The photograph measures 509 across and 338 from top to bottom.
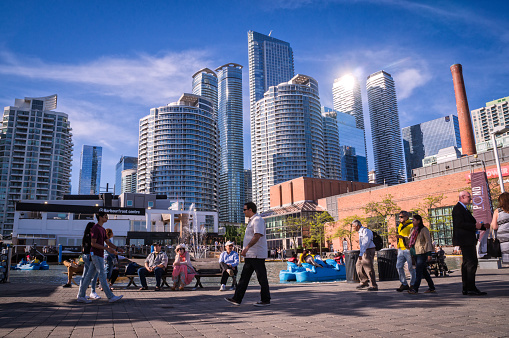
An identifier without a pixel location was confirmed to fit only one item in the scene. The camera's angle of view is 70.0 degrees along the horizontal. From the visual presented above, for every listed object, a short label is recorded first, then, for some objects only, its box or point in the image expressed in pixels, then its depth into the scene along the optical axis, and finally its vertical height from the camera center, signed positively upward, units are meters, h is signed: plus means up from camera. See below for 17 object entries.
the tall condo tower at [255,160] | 153.12 +35.69
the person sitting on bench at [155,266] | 11.01 -0.54
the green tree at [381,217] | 51.59 +3.53
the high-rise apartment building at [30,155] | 116.88 +31.70
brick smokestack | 57.75 +20.23
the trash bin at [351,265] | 11.27 -0.69
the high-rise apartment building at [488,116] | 164.38 +56.11
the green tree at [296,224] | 65.62 +3.40
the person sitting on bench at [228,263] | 10.97 -0.52
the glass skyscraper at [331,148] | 172.62 +44.77
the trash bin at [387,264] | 11.39 -0.70
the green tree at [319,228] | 62.25 +2.71
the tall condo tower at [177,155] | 131.50 +33.01
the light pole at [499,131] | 16.88 +4.98
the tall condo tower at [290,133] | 142.75 +43.41
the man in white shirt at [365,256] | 8.98 -0.34
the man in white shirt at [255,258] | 6.42 -0.23
